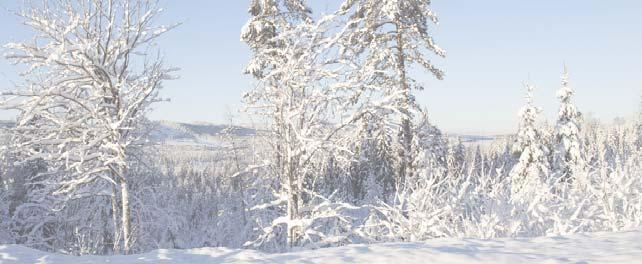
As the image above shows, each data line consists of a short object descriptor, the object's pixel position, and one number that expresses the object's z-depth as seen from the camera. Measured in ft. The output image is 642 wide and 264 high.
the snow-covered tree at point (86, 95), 37.70
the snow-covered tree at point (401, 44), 48.32
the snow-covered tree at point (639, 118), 186.91
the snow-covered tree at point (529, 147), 76.23
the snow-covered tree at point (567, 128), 78.74
